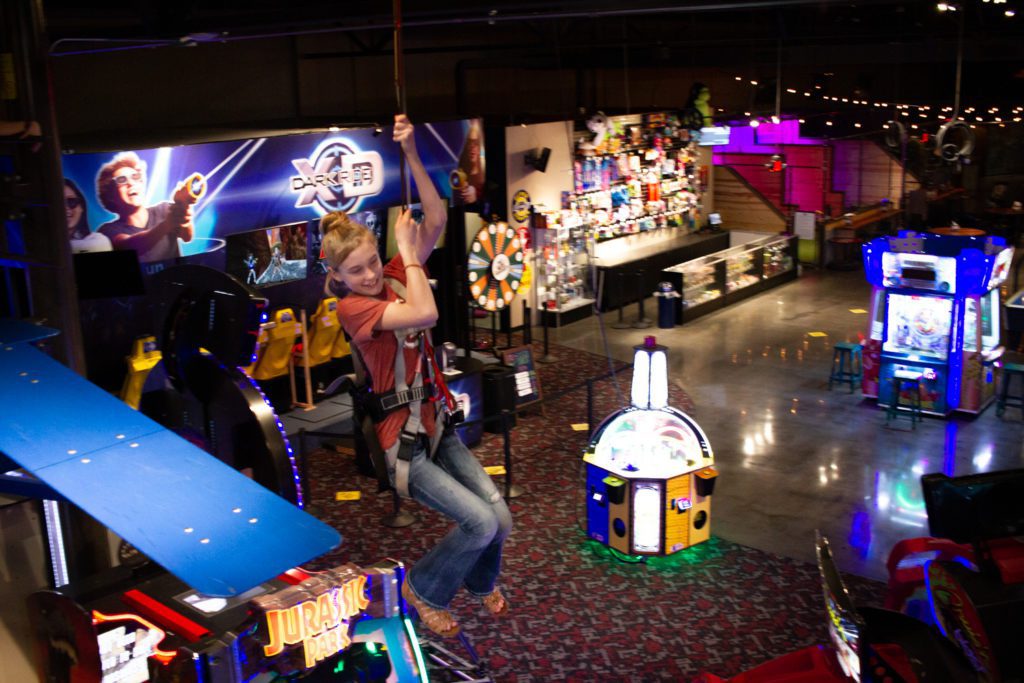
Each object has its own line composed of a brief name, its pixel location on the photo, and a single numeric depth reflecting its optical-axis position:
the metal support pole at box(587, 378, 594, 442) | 9.68
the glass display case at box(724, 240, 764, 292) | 17.09
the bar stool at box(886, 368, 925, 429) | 11.25
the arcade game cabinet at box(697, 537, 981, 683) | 4.10
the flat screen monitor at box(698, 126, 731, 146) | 16.06
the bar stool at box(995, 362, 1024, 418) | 11.39
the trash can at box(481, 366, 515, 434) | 10.67
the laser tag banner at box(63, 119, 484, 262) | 8.52
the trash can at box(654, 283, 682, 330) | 15.42
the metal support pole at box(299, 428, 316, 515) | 8.41
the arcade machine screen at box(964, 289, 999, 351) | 11.70
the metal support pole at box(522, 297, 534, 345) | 14.22
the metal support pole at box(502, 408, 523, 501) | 8.66
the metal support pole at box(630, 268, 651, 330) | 15.66
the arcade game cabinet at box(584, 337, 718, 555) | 7.73
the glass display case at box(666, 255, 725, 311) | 15.76
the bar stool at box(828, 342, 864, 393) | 12.34
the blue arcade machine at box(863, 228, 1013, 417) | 11.05
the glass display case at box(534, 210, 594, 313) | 15.48
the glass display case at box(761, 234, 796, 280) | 18.25
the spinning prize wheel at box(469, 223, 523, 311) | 12.08
